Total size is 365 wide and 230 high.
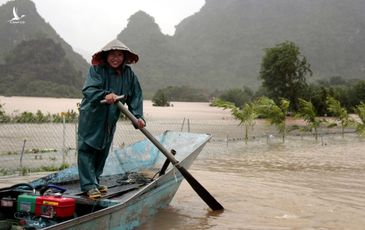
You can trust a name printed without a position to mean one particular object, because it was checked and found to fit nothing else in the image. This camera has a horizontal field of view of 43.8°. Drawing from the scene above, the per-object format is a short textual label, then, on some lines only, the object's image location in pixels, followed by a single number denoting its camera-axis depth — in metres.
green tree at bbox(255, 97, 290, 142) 16.39
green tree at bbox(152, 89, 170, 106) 48.60
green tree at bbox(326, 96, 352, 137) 16.95
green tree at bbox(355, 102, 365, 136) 15.69
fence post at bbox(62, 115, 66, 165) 8.86
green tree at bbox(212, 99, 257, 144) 15.31
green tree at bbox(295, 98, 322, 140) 17.00
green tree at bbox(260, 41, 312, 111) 33.22
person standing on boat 4.45
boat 3.78
